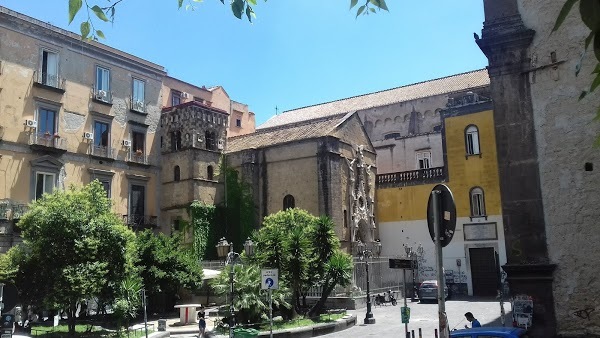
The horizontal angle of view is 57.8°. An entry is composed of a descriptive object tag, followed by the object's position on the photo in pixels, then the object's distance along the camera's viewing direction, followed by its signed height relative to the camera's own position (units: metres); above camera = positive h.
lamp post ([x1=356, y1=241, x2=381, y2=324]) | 23.25 -0.10
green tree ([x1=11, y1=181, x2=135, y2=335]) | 19.20 +0.49
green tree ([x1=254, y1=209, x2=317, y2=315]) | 21.97 +0.12
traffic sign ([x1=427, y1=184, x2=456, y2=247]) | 6.68 +0.48
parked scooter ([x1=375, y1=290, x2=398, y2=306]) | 30.67 -2.44
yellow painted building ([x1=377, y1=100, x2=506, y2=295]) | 32.22 +3.07
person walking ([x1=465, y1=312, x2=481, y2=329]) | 12.78 -1.58
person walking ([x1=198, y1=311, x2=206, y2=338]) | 19.17 -2.24
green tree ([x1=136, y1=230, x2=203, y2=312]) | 25.53 -0.28
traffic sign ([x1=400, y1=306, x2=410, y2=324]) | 13.22 -1.44
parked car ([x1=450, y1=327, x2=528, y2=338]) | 9.16 -1.38
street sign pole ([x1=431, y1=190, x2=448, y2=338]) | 6.59 -0.13
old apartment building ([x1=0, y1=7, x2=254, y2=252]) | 27.62 +7.94
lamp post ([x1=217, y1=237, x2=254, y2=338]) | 18.50 +0.20
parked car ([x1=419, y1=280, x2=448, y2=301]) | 30.73 -2.08
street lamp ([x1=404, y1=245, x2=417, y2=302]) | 32.94 -1.62
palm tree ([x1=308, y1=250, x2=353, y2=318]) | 23.05 -0.75
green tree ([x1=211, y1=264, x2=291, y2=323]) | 20.12 -1.30
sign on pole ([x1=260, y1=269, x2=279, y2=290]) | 15.95 -0.55
